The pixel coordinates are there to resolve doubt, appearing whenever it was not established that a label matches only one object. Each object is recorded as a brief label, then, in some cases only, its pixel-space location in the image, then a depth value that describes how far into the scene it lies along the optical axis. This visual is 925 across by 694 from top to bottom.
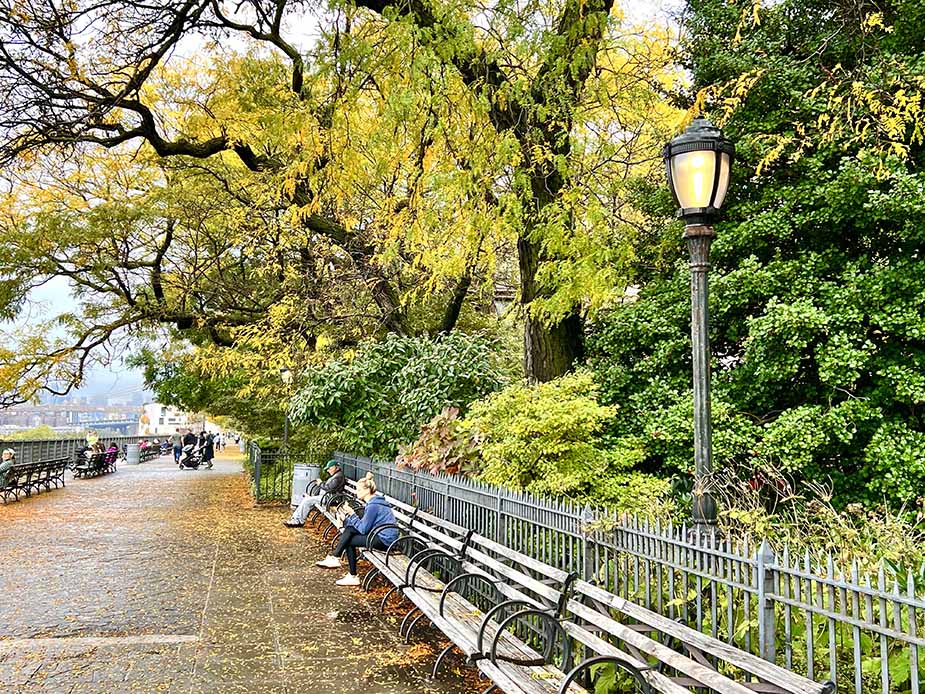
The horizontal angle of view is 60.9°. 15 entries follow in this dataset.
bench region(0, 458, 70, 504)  19.38
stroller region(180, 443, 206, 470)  35.81
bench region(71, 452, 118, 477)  29.44
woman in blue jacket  9.34
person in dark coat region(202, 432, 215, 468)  37.97
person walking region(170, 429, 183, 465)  43.21
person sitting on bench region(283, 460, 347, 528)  13.28
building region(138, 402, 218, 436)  75.36
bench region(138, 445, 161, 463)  44.89
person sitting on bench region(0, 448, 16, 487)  18.89
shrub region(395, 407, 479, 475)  9.70
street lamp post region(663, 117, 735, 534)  5.44
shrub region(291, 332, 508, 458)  12.59
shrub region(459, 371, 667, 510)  7.80
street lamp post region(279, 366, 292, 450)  18.28
